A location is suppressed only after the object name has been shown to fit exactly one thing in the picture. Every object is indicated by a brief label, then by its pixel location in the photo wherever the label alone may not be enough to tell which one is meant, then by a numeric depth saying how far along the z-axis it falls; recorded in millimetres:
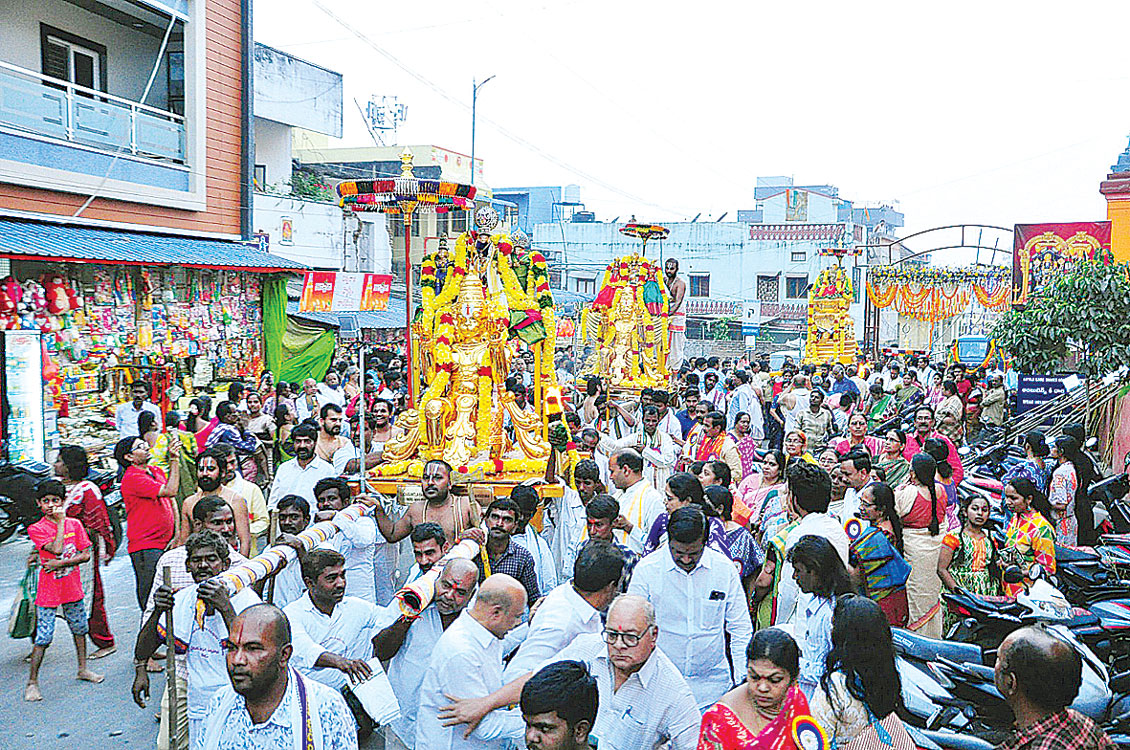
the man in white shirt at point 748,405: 12461
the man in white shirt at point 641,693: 3377
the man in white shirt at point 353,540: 5598
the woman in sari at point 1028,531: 6082
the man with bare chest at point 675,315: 16000
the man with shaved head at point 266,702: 3105
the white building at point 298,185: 22062
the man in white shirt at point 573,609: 3969
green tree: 12484
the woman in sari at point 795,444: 8750
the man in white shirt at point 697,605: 4457
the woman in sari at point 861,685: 3293
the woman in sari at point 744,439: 8992
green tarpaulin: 15102
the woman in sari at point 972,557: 5734
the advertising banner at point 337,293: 12633
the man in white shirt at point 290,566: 5324
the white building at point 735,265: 35562
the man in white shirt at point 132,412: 9992
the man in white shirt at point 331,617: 4277
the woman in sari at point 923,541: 5676
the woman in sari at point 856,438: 8914
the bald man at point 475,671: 3688
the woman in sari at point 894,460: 7172
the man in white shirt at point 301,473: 7168
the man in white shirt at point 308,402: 11070
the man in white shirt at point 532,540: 5734
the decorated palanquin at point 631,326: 15555
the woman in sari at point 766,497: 6458
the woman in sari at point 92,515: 6355
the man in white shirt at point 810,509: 5105
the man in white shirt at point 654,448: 8602
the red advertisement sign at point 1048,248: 18016
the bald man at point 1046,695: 3047
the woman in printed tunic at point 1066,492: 7605
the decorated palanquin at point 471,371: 8375
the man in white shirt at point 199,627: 4227
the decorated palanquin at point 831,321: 19516
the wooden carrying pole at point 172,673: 4293
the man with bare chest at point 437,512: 6102
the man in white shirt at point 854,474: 6617
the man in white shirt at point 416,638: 4184
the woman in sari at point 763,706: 2988
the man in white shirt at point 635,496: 6121
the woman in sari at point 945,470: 7203
